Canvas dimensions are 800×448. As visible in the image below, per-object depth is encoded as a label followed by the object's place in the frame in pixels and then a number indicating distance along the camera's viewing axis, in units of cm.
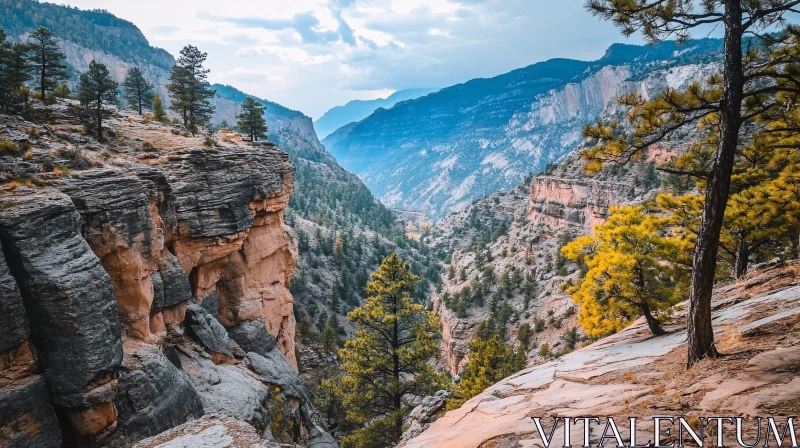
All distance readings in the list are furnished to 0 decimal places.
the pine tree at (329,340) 4191
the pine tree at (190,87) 3145
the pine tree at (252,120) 3544
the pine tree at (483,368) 1845
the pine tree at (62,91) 2834
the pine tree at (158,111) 3394
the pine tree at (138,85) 4159
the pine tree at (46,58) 2592
